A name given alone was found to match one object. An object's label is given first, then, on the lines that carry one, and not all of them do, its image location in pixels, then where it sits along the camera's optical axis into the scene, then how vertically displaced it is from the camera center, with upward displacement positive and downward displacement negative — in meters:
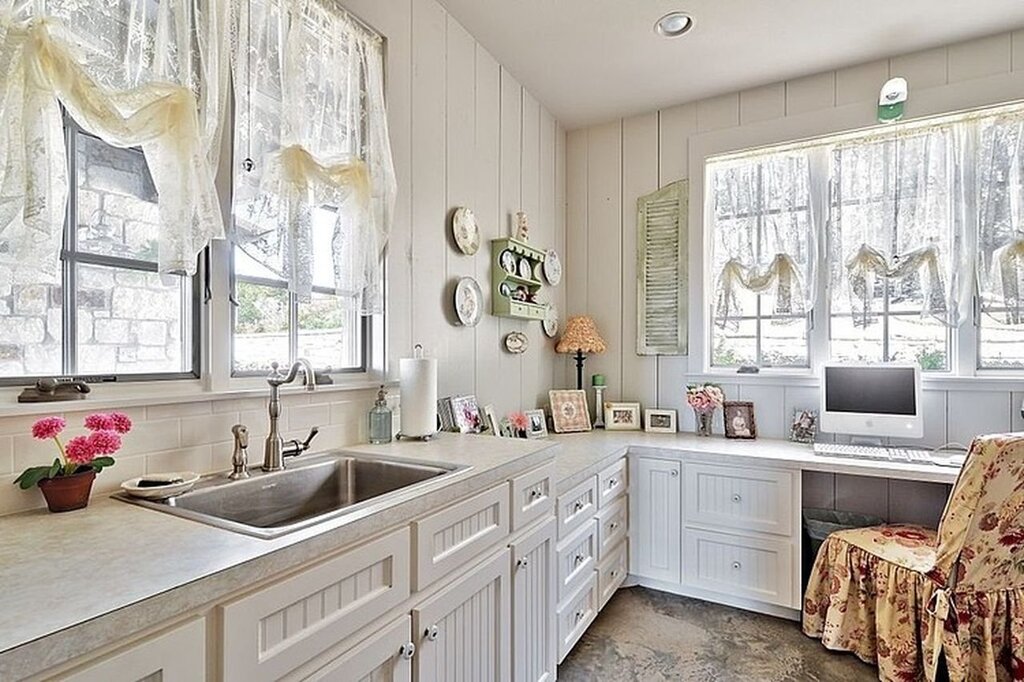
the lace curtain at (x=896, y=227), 2.59 +0.60
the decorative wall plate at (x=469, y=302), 2.42 +0.22
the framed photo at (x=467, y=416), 2.30 -0.30
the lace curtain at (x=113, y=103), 0.99 +0.52
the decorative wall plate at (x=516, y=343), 2.84 +0.02
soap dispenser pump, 1.87 -0.26
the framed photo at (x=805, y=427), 2.82 -0.44
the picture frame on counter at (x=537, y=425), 2.90 -0.44
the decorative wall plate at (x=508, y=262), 2.72 +0.45
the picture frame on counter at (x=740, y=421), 2.95 -0.43
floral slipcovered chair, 1.74 -0.92
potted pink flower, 1.04 -0.23
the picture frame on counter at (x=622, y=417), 3.25 -0.44
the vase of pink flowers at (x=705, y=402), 3.00 -0.32
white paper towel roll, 1.89 -0.17
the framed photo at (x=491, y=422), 2.49 -0.35
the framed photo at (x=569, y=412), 3.15 -0.40
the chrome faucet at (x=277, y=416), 1.47 -0.19
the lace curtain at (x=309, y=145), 1.51 +0.64
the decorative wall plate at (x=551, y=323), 3.30 +0.15
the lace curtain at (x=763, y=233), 2.90 +0.64
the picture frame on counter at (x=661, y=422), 3.16 -0.46
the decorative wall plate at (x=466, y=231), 2.40 +0.54
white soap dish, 1.16 -0.31
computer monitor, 2.53 -0.28
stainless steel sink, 1.24 -0.38
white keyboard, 2.37 -0.51
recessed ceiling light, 2.35 +1.46
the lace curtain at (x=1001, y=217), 2.45 +0.59
